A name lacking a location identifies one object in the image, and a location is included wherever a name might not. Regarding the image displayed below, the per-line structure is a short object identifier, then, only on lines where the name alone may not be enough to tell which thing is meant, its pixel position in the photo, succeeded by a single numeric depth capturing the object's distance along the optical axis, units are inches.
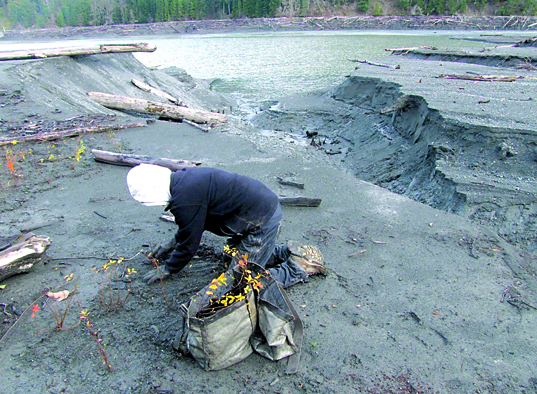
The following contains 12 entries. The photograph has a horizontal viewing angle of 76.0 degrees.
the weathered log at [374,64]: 655.8
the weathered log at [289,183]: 239.0
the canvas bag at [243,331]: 97.7
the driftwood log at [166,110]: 385.1
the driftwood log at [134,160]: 252.1
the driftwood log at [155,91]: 494.2
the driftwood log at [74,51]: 407.2
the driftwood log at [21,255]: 133.0
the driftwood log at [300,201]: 210.7
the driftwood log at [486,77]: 433.4
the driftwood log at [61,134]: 258.7
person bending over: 108.3
